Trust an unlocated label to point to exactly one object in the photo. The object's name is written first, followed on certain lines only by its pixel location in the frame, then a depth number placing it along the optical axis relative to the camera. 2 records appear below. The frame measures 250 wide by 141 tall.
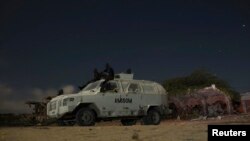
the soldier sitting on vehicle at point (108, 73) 10.16
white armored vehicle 9.29
